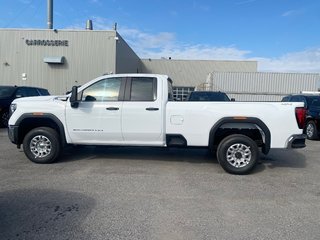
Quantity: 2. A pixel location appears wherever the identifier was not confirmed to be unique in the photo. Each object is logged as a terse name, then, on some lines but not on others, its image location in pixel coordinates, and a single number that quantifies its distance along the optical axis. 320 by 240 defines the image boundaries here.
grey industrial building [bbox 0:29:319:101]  23.27
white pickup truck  5.70
